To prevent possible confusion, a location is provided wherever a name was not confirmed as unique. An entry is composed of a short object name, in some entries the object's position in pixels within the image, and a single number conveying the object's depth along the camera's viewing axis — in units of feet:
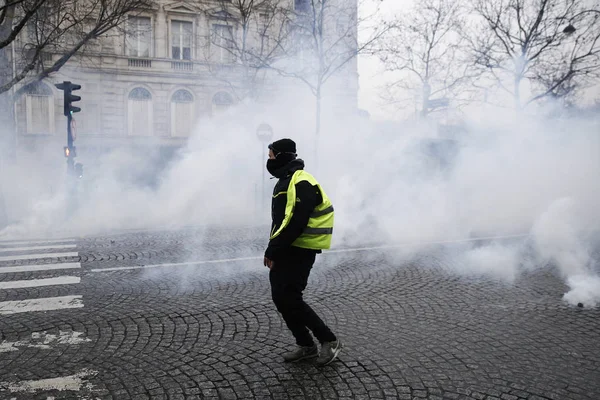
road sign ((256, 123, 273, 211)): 41.73
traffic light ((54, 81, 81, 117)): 39.52
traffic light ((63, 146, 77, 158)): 41.06
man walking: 11.16
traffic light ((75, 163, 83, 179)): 41.09
